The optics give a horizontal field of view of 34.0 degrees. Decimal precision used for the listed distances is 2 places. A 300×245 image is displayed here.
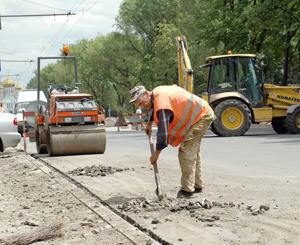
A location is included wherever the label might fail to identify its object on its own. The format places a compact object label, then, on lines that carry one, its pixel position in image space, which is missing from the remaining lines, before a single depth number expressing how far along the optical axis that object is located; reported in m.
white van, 29.93
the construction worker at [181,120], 5.84
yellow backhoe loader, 17.72
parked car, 14.39
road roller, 12.82
